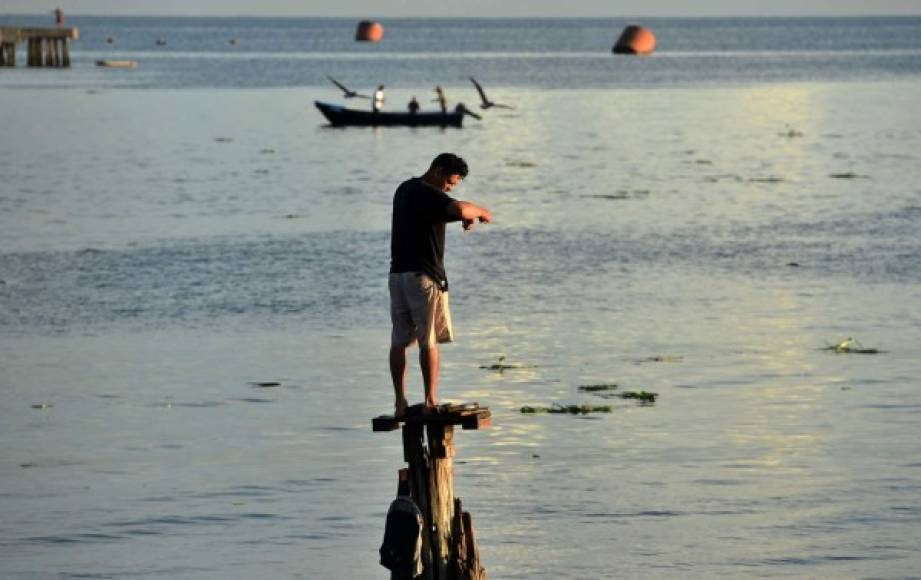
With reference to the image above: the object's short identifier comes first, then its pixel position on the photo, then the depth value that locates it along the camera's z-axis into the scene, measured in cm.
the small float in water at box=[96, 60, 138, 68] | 18688
